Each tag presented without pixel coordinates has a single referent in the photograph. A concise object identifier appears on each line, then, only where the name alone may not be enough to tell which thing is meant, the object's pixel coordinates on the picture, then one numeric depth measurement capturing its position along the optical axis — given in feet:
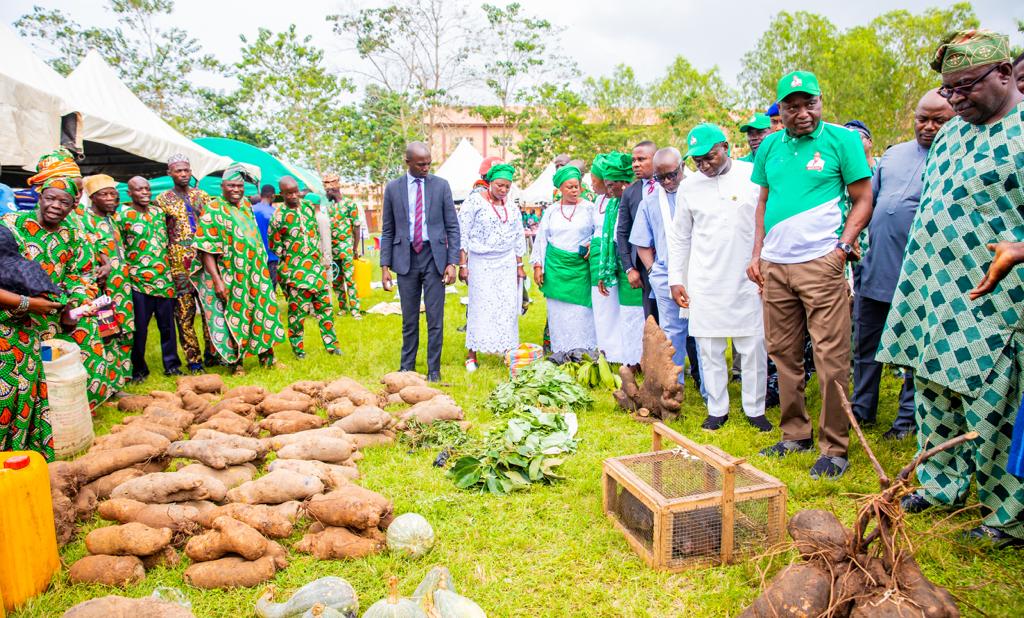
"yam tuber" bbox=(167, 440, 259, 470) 12.05
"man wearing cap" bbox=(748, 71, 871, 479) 11.80
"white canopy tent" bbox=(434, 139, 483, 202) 61.15
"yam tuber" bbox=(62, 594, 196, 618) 6.90
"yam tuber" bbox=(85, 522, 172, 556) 9.34
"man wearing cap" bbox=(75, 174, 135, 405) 18.34
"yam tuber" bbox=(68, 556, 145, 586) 9.08
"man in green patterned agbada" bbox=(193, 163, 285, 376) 21.04
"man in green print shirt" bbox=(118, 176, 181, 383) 20.36
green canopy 44.75
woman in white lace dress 21.71
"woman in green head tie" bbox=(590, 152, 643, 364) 20.27
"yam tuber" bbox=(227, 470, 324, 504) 10.96
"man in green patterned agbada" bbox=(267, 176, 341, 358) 23.77
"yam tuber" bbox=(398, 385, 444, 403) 16.89
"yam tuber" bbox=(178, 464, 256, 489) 11.78
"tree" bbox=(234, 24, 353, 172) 79.82
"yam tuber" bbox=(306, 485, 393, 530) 9.98
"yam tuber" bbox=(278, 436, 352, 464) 12.94
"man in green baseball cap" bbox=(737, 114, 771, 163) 17.04
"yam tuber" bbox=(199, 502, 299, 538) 10.01
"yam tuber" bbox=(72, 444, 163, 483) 11.47
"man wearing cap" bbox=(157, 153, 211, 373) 21.16
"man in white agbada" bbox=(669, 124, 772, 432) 14.37
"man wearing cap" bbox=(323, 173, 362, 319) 31.65
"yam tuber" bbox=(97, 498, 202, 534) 10.03
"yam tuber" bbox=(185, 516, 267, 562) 9.29
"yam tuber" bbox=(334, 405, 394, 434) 14.61
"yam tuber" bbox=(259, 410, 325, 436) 14.83
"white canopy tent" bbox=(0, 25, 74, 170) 18.66
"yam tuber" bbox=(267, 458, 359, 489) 11.69
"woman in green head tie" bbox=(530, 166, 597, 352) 21.48
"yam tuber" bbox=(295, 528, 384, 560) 9.84
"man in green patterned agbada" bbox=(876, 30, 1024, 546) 9.02
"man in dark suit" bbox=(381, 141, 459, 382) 20.15
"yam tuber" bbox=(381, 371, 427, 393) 17.76
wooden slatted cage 9.11
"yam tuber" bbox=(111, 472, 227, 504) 10.53
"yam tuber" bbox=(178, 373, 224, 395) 18.52
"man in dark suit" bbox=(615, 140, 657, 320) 18.76
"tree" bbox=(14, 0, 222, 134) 81.35
